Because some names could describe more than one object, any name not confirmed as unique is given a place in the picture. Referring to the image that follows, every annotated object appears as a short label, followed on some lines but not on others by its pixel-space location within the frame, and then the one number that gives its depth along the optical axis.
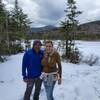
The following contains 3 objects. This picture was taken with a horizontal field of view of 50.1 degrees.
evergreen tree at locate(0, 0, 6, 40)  8.41
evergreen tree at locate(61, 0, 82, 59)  8.84
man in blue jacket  2.77
